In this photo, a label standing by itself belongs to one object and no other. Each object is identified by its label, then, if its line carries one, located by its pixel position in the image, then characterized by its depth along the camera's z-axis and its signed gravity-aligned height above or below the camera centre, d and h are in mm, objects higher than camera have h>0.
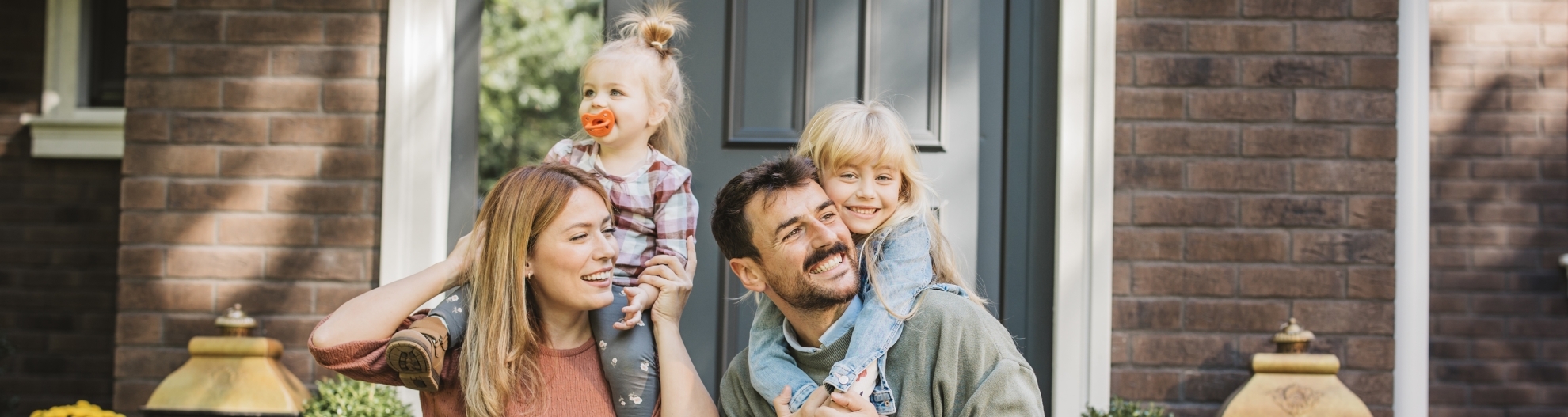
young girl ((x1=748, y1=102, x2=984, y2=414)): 1928 -11
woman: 2014 -177
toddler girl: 2137 +131
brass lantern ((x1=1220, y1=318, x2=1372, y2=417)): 2906 -436
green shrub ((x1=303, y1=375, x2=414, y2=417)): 3072 -551
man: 1880 -156
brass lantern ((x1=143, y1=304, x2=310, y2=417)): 3041 -499
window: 4188 +465
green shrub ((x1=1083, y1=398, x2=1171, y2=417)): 3021 -525
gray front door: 3252 +416
